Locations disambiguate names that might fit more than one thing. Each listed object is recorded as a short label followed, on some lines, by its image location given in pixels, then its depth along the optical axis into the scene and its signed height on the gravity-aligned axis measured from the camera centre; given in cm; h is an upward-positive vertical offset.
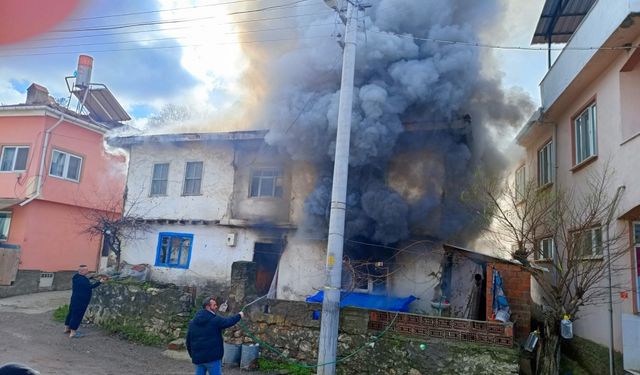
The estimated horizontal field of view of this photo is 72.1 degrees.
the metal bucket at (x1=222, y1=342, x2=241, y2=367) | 886 -193
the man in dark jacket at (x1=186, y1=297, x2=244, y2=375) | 636 -123
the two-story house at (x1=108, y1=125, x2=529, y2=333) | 1157 +96
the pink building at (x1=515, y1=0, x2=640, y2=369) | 754 +327
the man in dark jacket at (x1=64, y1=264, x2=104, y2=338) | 1063 -130
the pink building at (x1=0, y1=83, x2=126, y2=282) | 1748 +260
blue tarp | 1030 -77
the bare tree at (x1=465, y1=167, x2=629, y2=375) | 718 +93
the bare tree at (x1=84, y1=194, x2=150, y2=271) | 1511 +76
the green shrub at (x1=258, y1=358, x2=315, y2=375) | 840 -200
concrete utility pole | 724 +53
